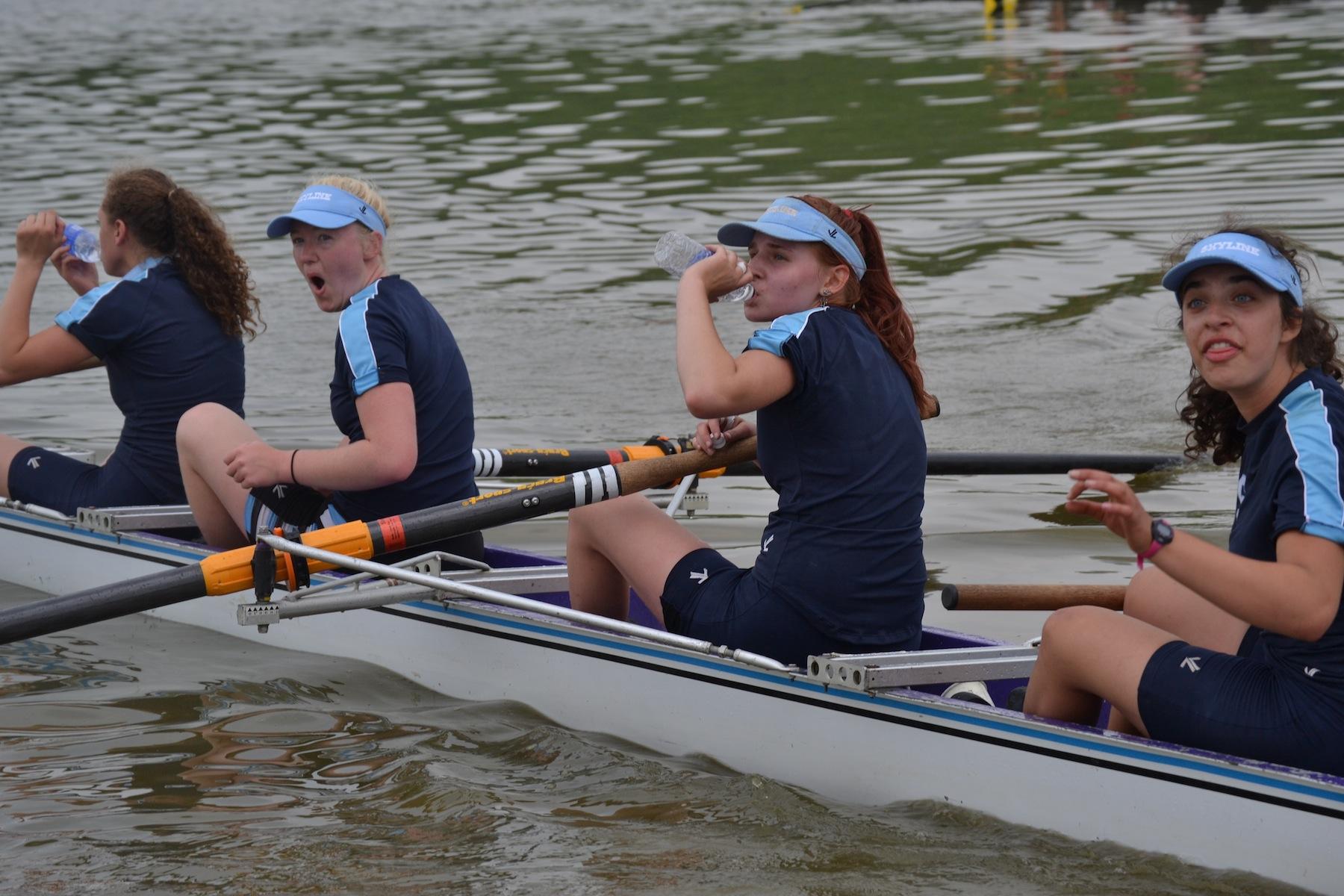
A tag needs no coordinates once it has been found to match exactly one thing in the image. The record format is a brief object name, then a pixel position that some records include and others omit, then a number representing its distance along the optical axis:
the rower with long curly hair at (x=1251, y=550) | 7.16
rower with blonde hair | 10.98
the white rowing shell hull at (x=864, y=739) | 7.84
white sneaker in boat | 9.45
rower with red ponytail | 8.86
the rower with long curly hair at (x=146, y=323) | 12.80
